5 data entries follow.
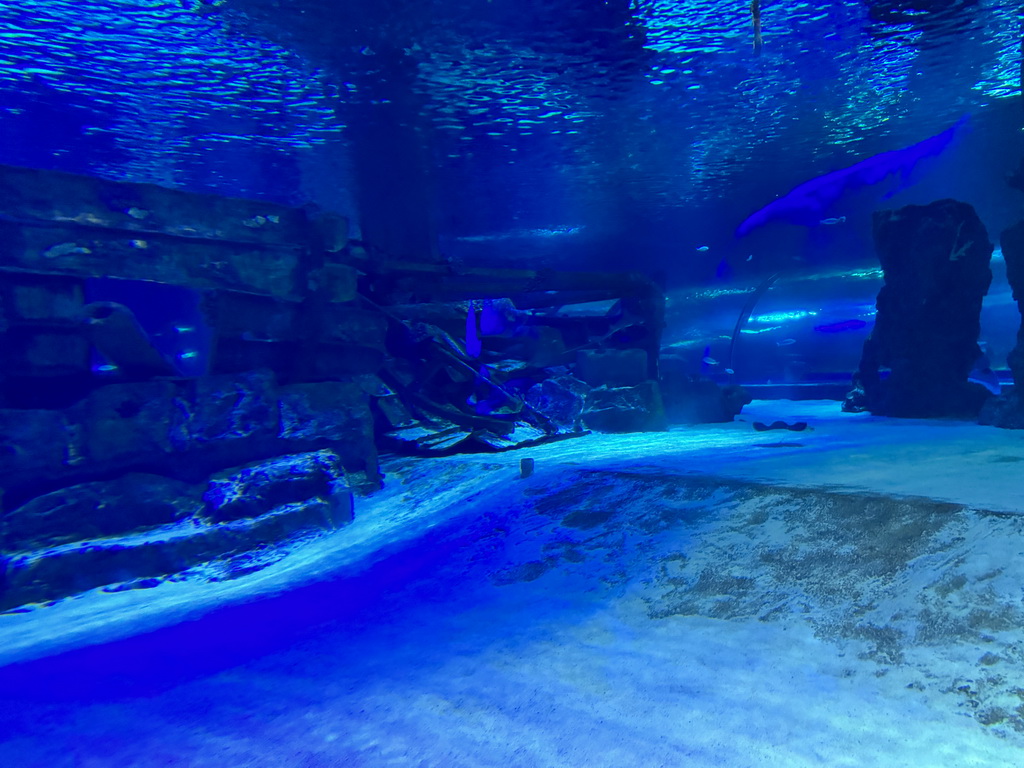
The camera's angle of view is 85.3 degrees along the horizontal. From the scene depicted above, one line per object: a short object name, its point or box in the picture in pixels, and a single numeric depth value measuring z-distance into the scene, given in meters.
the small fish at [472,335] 11.86
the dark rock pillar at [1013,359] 8.65
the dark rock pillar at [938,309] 11.11
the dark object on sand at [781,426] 10.09
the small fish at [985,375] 18.35
